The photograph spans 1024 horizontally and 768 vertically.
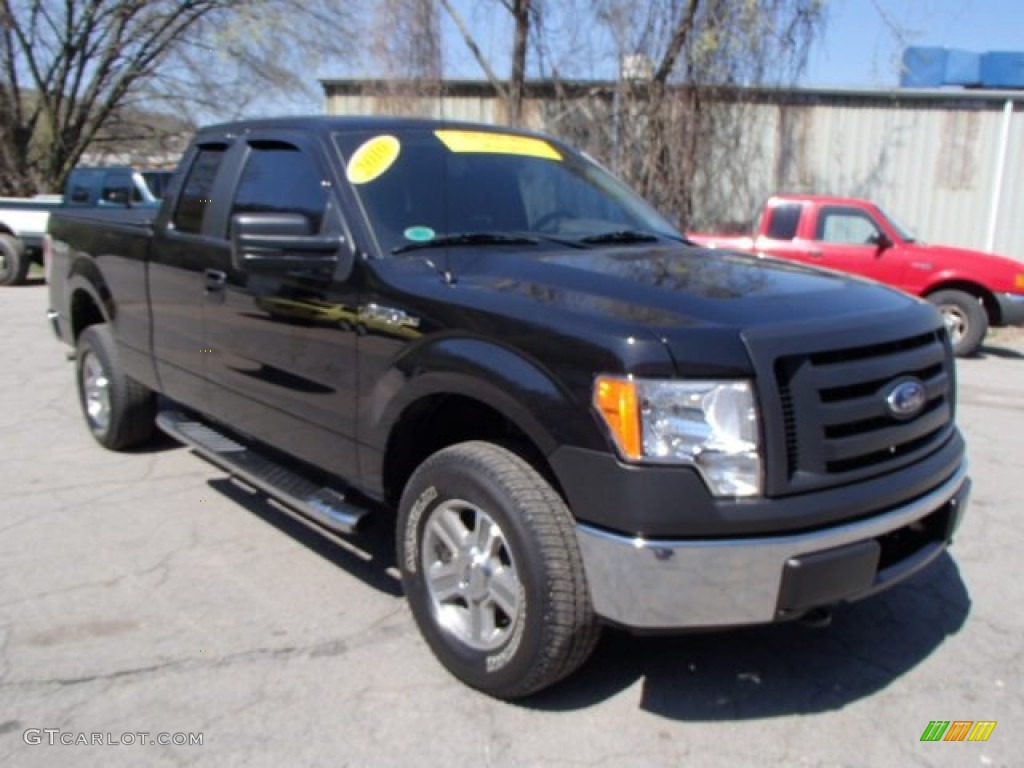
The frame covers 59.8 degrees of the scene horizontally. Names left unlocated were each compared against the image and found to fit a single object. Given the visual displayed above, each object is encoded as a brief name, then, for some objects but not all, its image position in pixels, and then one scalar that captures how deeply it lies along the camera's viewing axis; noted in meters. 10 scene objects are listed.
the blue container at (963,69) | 16.91
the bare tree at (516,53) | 14.14
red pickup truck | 10.07
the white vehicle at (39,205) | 14.17
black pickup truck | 2.43
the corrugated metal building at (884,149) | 15.02
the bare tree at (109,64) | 20.75
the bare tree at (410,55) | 15.03
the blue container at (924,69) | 14.47
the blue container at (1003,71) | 16.72
